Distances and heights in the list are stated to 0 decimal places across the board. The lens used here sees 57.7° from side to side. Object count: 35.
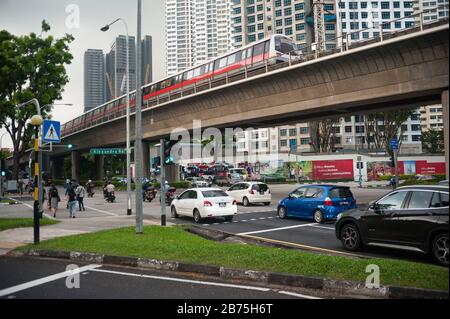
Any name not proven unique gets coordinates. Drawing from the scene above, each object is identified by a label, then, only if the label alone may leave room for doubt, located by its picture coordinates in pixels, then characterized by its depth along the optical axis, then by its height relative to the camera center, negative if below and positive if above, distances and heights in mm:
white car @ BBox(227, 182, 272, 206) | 24141 -1306
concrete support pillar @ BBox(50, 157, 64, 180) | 96725 +1799
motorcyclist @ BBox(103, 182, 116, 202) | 30538 -1241
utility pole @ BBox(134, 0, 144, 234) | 12352 +989
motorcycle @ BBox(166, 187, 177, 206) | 25953 -1457
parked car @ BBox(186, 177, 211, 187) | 42406 -1217
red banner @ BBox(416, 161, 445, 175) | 54844 +112
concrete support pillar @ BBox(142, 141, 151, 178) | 48125 +1616
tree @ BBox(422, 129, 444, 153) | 93375 +6630
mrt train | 27500 +8033
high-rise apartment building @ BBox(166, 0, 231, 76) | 156875 +54216
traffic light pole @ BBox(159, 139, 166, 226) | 14695 -399
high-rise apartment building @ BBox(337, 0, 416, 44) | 103188 +40129
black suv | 8094 -1171
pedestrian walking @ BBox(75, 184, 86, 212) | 22891 -1054
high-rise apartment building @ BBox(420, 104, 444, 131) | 131375 +17096
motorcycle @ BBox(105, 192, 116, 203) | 30469 -1737
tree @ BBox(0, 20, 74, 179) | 38562 +9996
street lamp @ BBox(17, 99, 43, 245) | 11289 -108
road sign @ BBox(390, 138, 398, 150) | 21469 +1335
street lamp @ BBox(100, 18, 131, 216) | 19802 +2109
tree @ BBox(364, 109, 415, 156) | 56094 +6659
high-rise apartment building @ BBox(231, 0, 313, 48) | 97188 +38030
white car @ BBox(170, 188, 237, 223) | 16750 -1345
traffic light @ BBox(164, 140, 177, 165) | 14961 +804
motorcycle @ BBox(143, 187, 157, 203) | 29766 -1524
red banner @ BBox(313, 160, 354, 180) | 53712 +62
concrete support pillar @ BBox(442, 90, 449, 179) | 18488 +3081
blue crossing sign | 13859 +1460
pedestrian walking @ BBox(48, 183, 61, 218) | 20281 -1131
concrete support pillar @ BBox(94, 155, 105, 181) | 72750 +1250
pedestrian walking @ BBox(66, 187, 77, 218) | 19891 -1216
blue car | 15516 -1236
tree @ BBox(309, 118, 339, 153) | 61219 +5690
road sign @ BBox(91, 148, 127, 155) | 32750 +1847
